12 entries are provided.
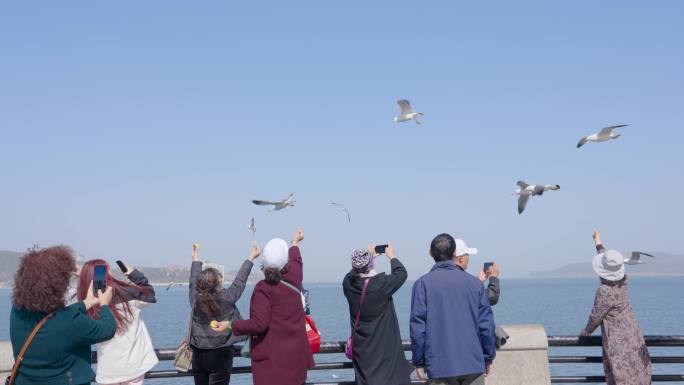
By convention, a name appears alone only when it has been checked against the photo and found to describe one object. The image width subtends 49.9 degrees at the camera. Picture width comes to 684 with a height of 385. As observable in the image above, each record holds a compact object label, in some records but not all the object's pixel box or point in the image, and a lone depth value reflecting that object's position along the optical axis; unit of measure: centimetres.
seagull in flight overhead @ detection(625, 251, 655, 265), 739
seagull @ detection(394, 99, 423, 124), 1904
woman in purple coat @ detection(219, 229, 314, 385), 572
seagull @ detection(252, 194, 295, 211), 1118
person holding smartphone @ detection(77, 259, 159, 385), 589
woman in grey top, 625
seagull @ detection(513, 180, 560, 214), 1391
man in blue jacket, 586
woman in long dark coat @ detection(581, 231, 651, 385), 681
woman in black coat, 619
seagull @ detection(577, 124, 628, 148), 1491
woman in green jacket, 483
